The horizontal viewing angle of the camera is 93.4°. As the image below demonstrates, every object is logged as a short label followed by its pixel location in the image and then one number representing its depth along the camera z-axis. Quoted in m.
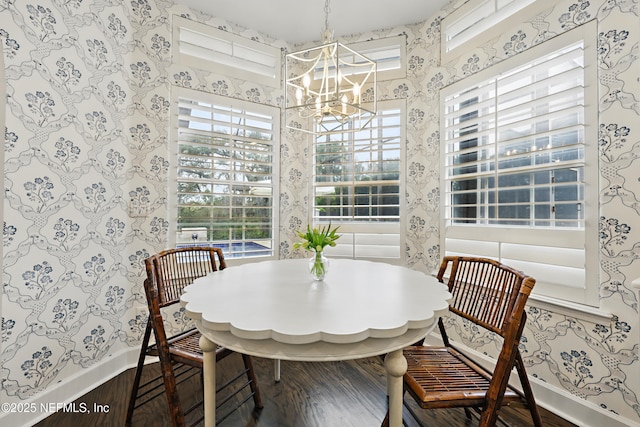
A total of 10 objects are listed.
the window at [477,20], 2.07
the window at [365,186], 2.89
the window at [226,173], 2.65
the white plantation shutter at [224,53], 2.64
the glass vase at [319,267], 1.62
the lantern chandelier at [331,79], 2.95
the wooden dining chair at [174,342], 1.39
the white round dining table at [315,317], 0.97
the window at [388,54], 2.86
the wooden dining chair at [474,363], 1.12
